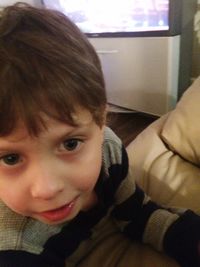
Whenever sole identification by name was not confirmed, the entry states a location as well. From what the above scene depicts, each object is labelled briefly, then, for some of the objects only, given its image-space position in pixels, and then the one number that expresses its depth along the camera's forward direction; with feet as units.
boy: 1.25
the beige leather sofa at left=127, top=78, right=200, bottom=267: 2.41
